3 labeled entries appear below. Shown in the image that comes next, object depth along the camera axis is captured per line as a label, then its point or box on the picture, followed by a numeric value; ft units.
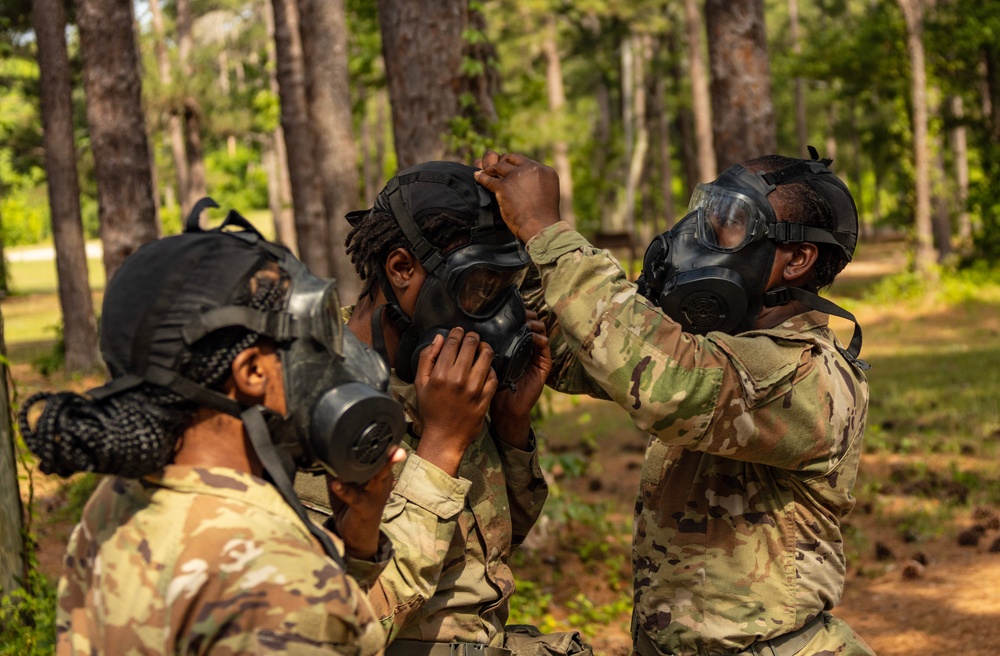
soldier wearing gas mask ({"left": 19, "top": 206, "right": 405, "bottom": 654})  5.46
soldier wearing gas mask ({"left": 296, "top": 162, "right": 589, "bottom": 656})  8.09
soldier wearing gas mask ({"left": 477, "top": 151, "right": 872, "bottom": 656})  8.49
